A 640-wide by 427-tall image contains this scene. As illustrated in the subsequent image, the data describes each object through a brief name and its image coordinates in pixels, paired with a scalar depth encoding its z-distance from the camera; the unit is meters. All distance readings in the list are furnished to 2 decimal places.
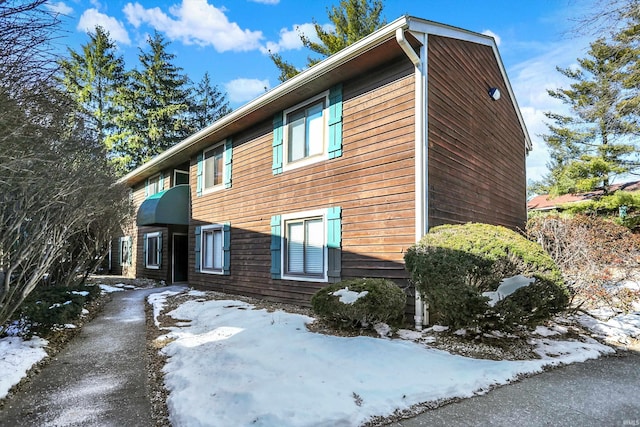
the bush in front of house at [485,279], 5.05
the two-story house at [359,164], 6.79
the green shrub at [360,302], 5.60
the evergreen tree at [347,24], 21.19
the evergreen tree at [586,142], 16.52
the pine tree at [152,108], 27.19
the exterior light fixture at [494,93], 9.49
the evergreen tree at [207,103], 31.36
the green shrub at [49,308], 6.00
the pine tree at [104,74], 26.61
